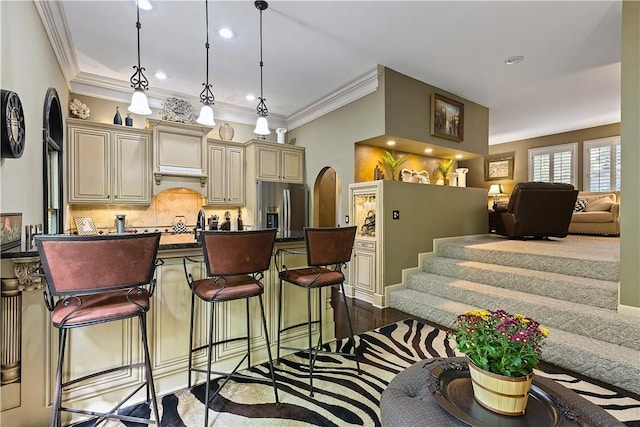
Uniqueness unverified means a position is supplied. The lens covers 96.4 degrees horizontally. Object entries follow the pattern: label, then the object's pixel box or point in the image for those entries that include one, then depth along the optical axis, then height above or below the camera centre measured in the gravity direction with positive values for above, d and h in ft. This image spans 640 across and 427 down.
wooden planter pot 3.28 -2.14
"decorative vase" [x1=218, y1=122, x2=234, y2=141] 16.79 +4.62
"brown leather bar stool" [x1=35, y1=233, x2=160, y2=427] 4.15 -1.02
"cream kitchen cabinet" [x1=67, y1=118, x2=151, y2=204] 12.60 +2.23
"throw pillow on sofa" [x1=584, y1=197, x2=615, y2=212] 18.94 +0.21
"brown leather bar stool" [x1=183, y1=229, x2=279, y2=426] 5.59 -1.10
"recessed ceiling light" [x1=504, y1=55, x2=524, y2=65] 12.09 +6.40
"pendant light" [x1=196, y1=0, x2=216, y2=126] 8.71 +3.10
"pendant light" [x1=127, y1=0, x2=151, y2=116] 7.97 +3.06
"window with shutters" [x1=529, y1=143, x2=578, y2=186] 22.93 +3.75
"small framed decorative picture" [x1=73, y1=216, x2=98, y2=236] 12.89 -0.61
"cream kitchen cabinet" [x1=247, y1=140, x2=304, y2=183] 16.71 +2.96
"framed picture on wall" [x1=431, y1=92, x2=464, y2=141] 14.76 +4.93
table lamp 25.85 +1.60
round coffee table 3.22 -2.41
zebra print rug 5.71 -4.15
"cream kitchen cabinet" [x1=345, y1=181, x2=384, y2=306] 13.10 -1.66
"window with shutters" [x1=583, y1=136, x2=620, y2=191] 20.84 +3.26
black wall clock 5.61 +1.81
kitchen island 4.88 -2.69
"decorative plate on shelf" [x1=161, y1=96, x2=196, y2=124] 14.55 +5.20
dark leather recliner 14.06 -0.08
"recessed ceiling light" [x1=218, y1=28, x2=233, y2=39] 10.06 +6.35
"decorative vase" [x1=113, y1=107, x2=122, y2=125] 13.69 +4.41
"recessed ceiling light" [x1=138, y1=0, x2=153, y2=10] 8.60 +6.31
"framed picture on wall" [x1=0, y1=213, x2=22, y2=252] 5.48 -0.38
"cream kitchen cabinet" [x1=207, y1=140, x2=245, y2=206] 15.97 +2.10
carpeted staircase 7.47 -3.11
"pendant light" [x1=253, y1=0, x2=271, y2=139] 9.79 +3.03
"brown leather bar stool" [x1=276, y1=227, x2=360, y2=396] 6.91 -1.21
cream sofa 18.49 -0.46
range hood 14.21 +2.96
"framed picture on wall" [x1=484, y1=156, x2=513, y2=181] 26.20 +3.77
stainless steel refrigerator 16.60 +0.32
